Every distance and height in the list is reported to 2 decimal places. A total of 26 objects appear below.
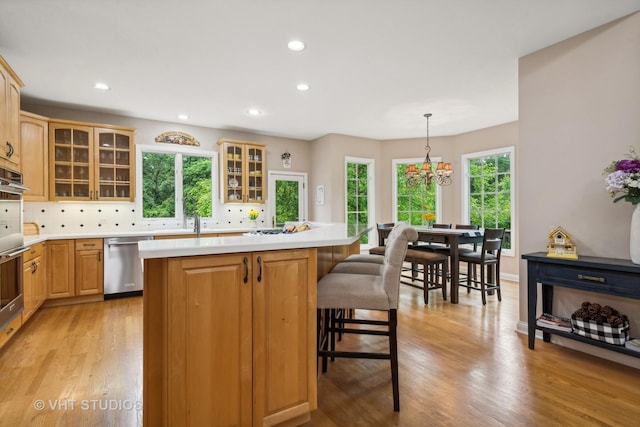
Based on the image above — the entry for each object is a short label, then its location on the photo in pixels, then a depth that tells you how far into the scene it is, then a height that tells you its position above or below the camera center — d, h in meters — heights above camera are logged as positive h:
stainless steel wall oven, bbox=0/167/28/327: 2.46 -0.24
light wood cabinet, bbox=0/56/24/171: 2.68 +0.90
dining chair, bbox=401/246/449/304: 3.85 -0.60
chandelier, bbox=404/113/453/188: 4.58 +0.61
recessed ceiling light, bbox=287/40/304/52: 2.69 +1.46
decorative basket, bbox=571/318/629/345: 2.23 -0.86
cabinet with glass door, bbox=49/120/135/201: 4.13 +0.74
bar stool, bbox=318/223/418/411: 1.81 -0.47
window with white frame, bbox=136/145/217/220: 4.87 +0.53
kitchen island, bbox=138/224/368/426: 1.34 -0.53
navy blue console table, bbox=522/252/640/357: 2.16 -0.50
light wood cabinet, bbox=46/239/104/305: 3.81 -0.65
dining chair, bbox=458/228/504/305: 3.81 -0.57
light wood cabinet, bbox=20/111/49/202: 3.73 +0.74
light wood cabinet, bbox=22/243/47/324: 3.07 -0.66
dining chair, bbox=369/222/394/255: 4.93 -0.31
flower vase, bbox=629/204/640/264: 2.16 -0.17
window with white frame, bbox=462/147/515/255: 5.17 +0.39
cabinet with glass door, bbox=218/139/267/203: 5.30 +0.74
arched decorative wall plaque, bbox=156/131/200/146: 4.96 +1.23
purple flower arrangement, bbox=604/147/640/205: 2.12 +0.22
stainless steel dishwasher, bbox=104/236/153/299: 4.09 -0.68
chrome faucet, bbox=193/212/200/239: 3.17 -0.11
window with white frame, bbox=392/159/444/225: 6.15 +0.29
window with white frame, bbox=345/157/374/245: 6.14 +0.45
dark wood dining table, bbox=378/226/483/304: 3.89 -0.34
